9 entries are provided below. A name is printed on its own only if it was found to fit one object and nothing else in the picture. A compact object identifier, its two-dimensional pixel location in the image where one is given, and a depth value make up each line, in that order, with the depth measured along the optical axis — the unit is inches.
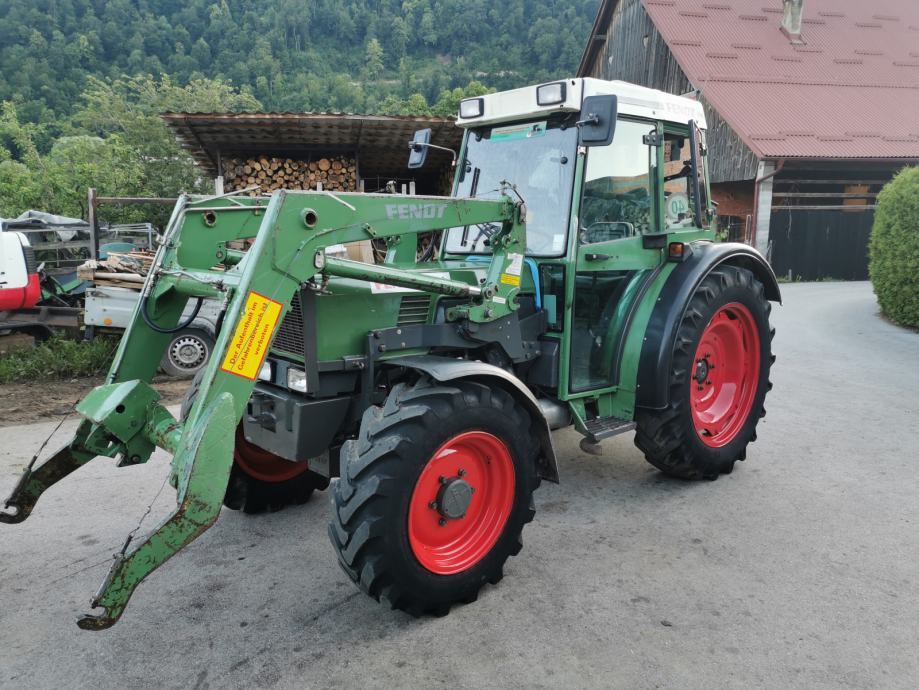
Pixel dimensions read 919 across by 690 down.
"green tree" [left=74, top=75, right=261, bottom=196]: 687.7
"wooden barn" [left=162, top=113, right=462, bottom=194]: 372.8
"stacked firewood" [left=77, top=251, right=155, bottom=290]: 301.6
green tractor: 104.3
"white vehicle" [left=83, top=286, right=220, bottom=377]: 298.8
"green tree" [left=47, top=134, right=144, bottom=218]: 671.1
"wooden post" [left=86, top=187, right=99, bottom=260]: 351.6
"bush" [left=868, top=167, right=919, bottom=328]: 391.5
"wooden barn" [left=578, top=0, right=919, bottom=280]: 660.7
